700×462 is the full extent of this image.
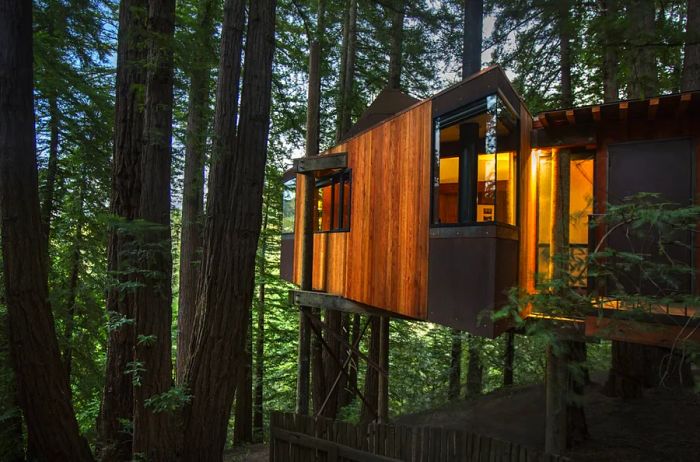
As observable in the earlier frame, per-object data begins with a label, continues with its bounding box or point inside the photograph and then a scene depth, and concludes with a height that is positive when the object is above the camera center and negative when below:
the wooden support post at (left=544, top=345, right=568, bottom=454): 4.91 -2.12
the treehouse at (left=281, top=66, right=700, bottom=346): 4.32 +0.84
